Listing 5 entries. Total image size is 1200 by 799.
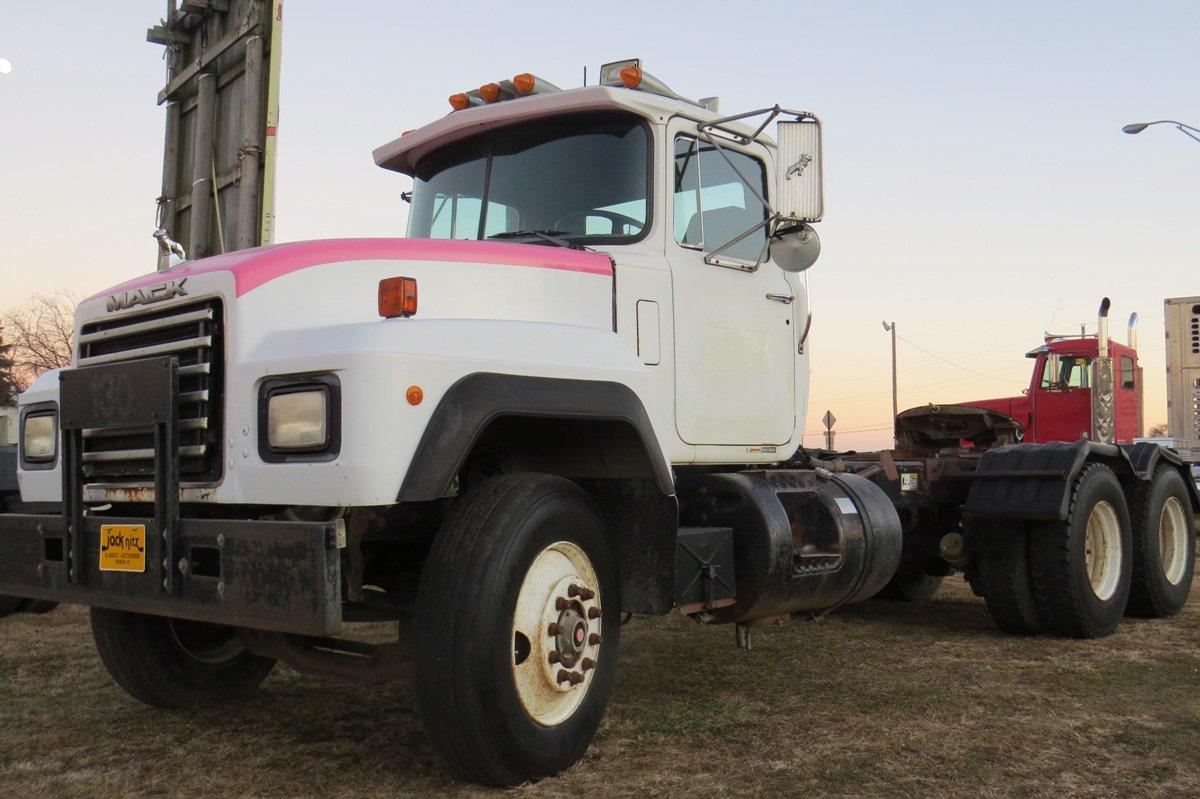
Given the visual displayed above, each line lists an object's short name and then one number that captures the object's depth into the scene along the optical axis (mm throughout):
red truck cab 14914
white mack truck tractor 3678
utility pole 49719
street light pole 18875
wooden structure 6605
